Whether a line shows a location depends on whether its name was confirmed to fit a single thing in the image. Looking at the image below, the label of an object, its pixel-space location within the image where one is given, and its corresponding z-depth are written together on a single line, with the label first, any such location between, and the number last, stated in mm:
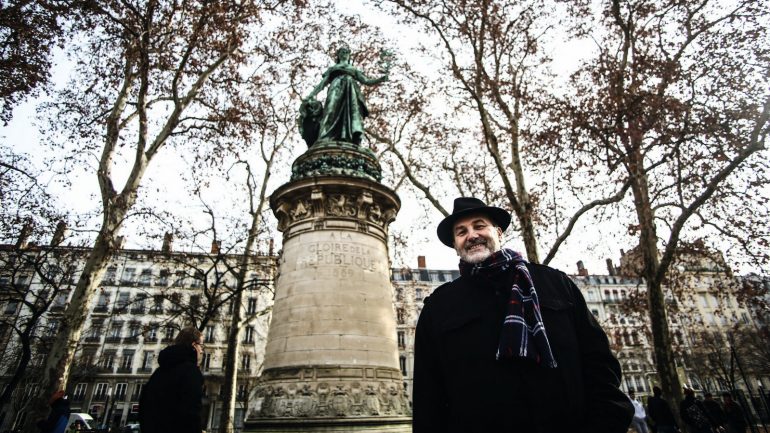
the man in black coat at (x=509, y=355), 1971
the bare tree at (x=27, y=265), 12648
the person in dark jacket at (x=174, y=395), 3949
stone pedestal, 6539
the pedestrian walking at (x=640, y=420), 10547
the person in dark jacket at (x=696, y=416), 8766
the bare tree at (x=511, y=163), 13406
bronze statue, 10086
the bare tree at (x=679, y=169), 11797
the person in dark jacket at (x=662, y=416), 9430
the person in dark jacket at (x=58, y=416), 6951
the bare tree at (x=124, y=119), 10453
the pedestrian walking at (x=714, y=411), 9000
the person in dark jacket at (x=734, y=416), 9289
